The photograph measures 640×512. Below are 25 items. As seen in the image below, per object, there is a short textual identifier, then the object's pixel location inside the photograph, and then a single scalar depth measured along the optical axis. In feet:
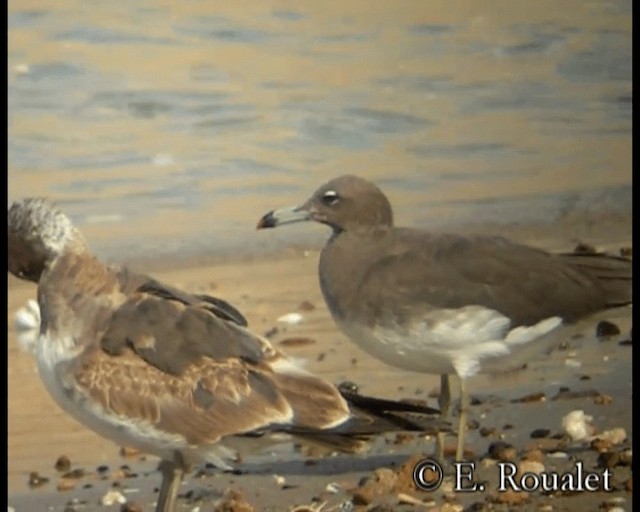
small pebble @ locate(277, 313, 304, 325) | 31.71
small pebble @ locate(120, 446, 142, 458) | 30.66
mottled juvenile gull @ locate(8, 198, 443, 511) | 27.58
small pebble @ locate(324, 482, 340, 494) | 30.09
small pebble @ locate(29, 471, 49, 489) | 29.71
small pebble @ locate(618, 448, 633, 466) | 31.30
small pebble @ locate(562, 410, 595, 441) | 31.55
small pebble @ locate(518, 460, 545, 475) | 30.58
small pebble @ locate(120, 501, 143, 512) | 29.32
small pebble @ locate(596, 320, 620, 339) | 33.09
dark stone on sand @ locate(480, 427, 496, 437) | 31.50
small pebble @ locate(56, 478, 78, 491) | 29.60
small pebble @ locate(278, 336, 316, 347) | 31.48
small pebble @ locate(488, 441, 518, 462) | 30.94
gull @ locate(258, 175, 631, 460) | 30.04
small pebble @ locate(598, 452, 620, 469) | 30.99
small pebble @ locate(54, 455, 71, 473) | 29.96
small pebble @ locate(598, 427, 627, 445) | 31.58
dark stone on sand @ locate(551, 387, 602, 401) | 32.12
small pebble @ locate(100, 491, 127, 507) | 29.50
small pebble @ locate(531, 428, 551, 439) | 31.48
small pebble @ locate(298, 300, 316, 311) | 31.76
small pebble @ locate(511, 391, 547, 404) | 32.07
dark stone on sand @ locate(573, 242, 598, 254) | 32.63
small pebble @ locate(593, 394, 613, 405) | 32.07
